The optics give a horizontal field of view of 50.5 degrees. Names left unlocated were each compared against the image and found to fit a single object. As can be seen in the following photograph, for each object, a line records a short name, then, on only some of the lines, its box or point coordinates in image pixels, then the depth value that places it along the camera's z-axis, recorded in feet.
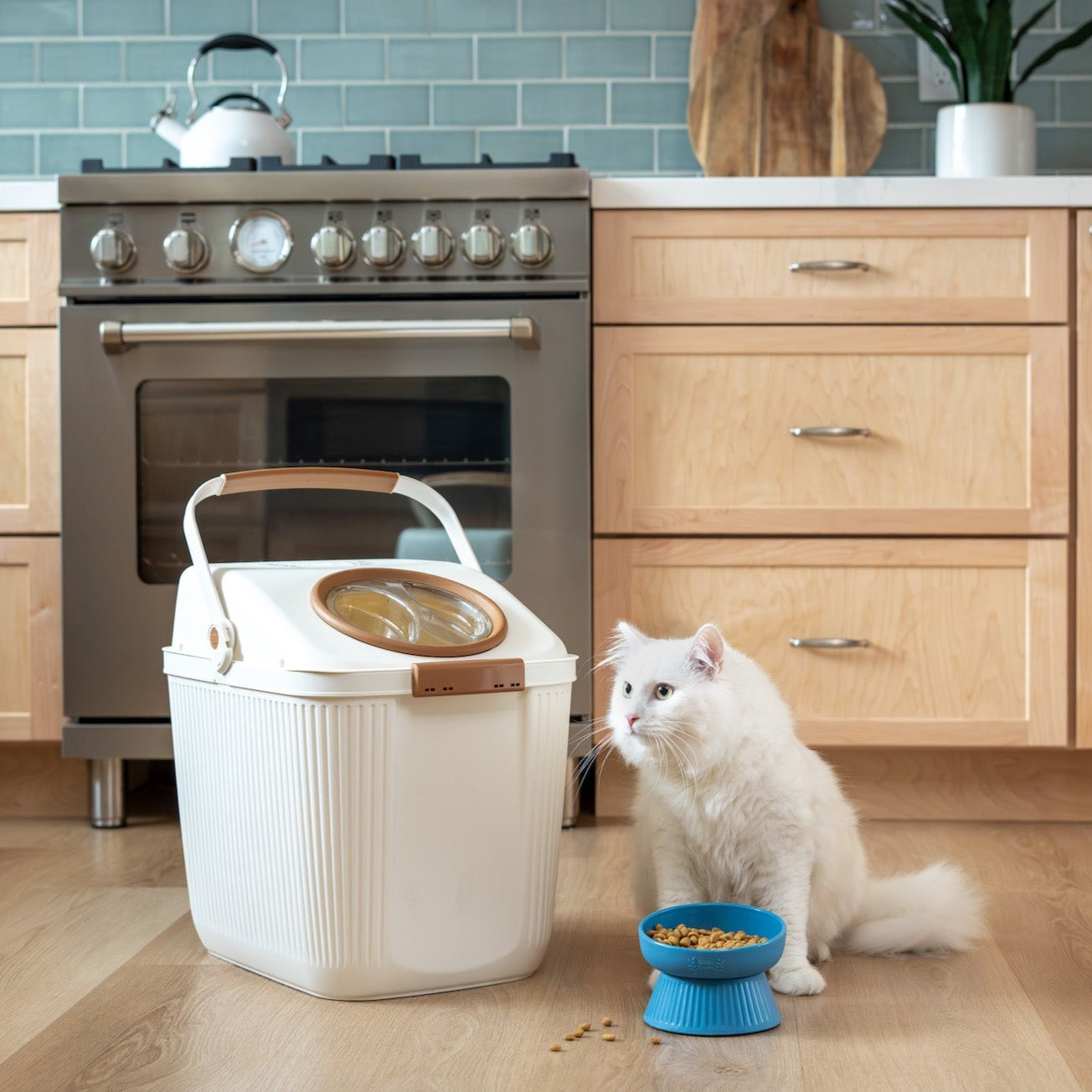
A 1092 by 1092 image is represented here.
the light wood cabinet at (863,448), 6.39
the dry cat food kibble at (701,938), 3.73
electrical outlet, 8.19
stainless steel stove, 6.34
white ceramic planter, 7.04
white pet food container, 3.72
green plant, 6.95
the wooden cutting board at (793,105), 7.58
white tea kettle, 6.88
